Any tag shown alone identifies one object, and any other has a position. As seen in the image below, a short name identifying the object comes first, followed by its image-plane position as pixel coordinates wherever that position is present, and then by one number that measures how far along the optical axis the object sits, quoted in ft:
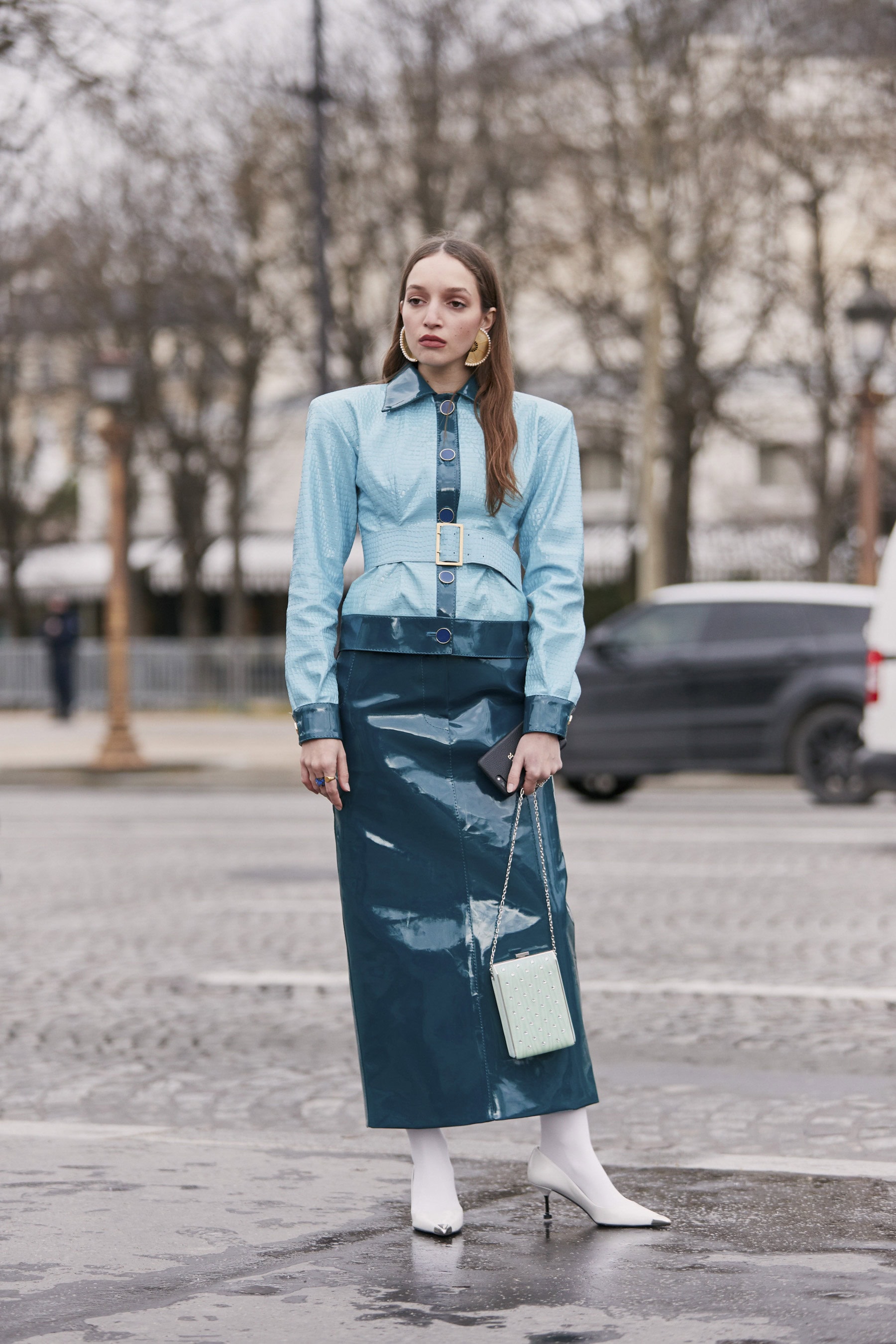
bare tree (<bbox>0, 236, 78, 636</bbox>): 101.91
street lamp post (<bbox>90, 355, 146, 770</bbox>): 60.70
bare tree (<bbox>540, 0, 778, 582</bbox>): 76.33
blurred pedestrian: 90.58
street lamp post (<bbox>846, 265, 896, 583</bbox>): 55.83
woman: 11.97
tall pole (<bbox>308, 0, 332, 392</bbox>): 63.67
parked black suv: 47.83
